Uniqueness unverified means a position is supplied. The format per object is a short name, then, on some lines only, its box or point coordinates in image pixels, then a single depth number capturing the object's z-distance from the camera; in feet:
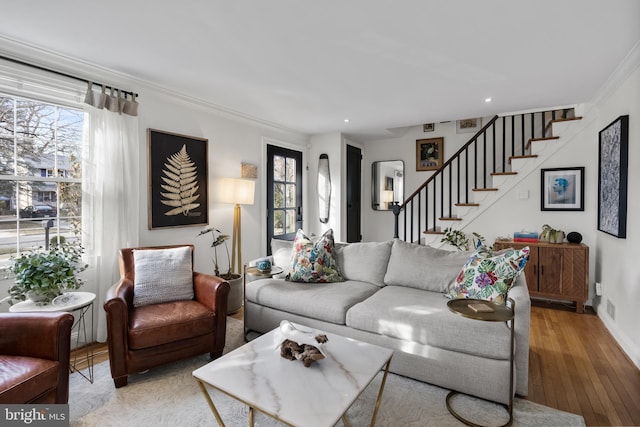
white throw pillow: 8.51
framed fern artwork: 11.01
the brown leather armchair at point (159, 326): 7.12
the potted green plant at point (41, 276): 6.93
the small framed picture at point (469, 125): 17.47
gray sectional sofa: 6.56
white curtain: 9.31
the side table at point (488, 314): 5.43
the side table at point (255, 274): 10.11
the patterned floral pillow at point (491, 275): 7.18
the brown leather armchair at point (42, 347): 5.47
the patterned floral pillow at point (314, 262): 9.99
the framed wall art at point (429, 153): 18.43
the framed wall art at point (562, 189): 13.02
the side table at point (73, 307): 6.88
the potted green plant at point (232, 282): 12.09
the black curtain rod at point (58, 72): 7.85
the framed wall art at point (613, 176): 9.09
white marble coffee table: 4.43
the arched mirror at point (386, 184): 19.79
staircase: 13.78
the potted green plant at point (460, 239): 14.79
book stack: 13.13
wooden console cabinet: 11.94
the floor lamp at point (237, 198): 12.89
